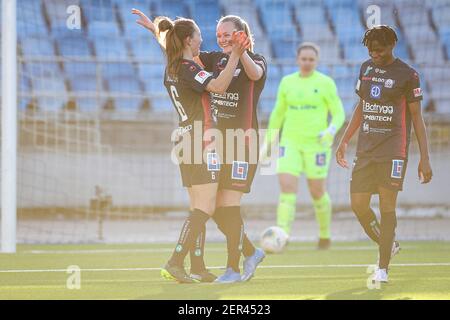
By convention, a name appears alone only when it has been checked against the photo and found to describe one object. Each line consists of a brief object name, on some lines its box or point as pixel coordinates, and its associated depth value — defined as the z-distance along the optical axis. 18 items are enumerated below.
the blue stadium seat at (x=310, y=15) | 15.99
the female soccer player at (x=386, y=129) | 6.21
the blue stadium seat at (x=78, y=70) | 15.41
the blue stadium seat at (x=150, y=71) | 16.20
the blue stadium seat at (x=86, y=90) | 14.97
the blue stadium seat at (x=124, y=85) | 15.79
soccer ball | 9.13
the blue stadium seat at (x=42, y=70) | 13.23
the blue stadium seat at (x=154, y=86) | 16.16
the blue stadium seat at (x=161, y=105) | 15.38
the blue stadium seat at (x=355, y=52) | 16.61
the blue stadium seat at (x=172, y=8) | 15.76
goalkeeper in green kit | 9.93
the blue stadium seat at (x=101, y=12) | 14.82
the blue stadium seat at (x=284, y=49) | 16.73
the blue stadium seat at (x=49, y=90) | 13.95
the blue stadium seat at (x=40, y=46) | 15.24
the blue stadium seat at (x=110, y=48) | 16.12
